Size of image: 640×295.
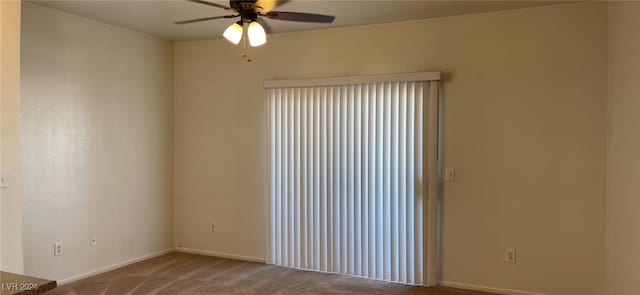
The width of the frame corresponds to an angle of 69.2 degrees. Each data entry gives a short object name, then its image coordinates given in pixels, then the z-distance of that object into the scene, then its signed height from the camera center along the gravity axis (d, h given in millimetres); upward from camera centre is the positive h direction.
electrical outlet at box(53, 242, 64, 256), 4164 -953
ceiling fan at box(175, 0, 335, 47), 2572 +769
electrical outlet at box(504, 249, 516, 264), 4051 -973
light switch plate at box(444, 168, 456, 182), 4242 -269
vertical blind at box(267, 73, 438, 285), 4273 -331
